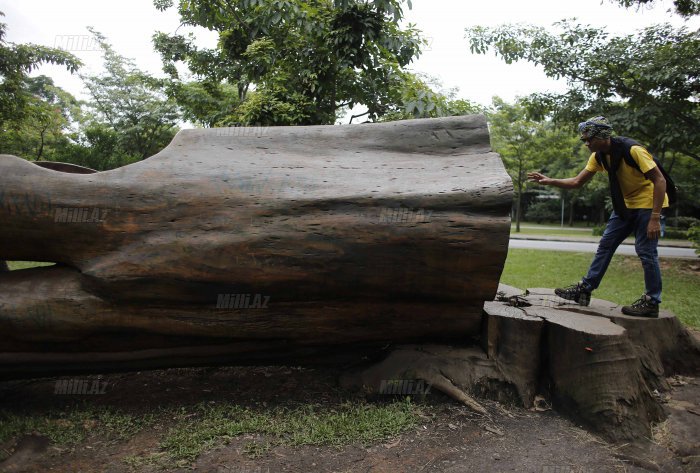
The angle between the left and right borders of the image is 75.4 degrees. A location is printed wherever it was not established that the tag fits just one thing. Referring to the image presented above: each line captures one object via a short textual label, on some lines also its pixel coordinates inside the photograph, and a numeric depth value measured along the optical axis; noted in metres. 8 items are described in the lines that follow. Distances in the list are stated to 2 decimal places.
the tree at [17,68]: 8.02
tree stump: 2.85
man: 3.20
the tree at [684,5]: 7.84
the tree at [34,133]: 8.92
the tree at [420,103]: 5.75
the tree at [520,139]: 18.00
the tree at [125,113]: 15.75
